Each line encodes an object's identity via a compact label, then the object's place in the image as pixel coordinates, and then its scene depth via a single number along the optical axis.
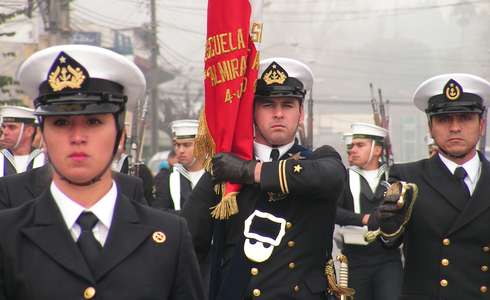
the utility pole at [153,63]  76.81
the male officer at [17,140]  19.61
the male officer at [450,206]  11.91
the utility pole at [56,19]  47.12
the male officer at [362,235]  17.97
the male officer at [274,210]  10.59
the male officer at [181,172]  19.87
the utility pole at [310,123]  33.00
